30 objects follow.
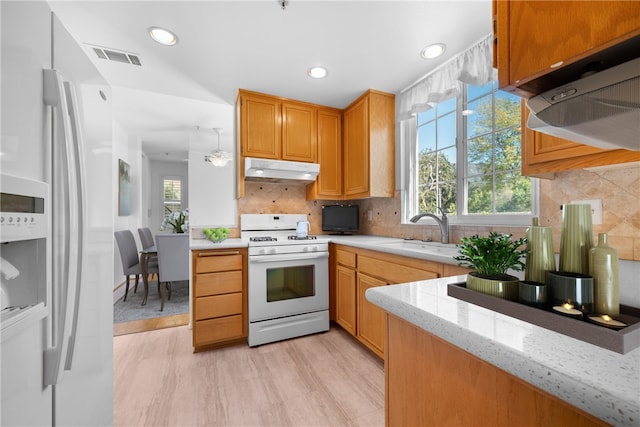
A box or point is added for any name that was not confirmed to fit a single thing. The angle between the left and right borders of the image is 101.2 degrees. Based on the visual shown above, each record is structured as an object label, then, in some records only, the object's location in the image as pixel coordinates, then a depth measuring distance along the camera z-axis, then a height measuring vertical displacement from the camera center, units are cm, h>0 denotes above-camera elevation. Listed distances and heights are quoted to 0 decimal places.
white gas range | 232 -68
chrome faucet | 206 -8
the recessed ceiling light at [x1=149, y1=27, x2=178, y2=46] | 178 +125
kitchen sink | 175 -24
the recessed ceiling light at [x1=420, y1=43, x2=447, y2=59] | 193 +124
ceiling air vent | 198 +125
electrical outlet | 129 +1
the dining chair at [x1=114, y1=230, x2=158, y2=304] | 351 -59
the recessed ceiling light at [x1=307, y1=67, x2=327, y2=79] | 226 +125
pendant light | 368 +81
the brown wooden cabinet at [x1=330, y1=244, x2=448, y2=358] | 171 -54
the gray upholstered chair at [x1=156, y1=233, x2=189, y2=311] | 327 -53
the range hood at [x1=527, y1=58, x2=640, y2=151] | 51 +24
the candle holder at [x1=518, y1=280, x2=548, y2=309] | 58 -18
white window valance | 179 +107
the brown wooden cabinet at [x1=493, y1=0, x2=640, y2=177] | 49 +37
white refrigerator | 60 -3
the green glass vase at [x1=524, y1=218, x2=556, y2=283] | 63 -10
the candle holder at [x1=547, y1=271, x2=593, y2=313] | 53 -16
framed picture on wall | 403 +41
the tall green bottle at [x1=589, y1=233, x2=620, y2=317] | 52 -13
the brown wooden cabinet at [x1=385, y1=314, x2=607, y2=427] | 44 -37
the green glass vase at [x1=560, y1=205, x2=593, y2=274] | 60 -6
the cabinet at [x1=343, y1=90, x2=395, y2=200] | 268 +72
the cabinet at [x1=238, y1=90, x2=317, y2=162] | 267 +92
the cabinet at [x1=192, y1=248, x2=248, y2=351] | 222 -71
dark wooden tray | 43 -21
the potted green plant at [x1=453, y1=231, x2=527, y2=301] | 66 -13
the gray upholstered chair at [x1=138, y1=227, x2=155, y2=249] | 459 -41
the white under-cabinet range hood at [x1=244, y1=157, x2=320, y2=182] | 252 +45
